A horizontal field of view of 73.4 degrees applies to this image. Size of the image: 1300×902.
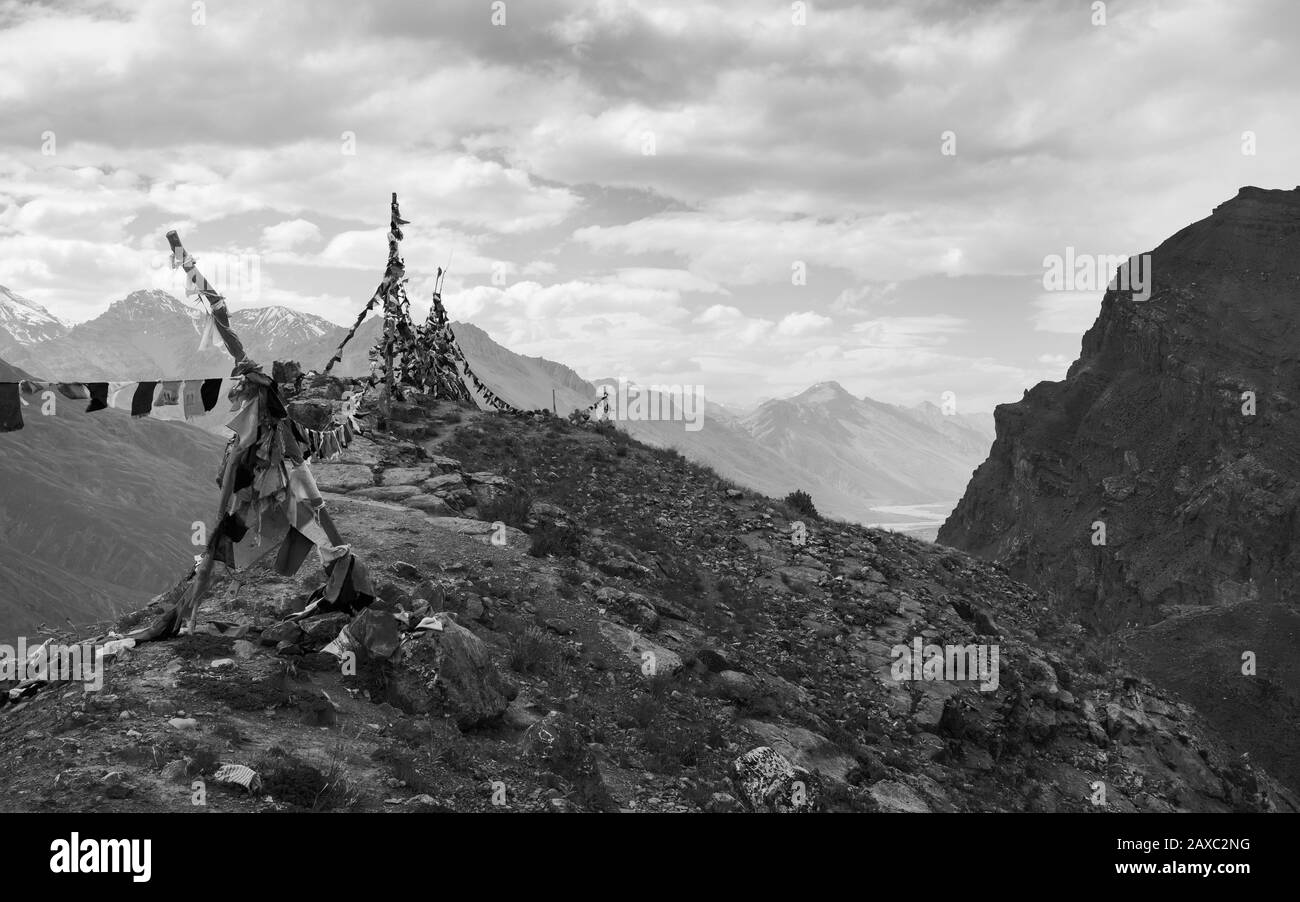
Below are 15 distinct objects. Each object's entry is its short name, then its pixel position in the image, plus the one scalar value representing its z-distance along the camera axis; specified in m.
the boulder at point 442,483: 23.77
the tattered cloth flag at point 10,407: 11.59
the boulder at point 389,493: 23.06
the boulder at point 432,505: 22.33
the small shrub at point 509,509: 22.55
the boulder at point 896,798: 15.52
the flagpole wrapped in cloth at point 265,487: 12.71
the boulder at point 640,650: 16.67
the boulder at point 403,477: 24.00
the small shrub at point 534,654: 15.19
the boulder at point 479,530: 20.84
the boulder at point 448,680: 12.48
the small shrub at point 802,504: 31.61
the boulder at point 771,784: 13.30
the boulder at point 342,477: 23.39
